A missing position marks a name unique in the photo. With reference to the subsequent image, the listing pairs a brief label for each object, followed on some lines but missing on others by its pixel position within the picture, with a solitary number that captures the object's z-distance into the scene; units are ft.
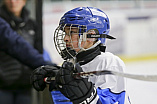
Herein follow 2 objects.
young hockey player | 15.70
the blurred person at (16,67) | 25.38
